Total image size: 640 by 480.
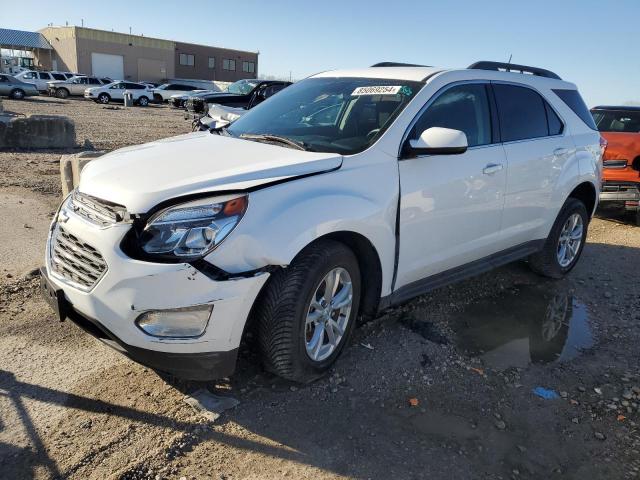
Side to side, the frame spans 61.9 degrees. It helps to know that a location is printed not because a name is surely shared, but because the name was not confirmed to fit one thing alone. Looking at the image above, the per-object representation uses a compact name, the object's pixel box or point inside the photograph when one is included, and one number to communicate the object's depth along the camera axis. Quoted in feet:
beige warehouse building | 191.11
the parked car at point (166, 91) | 122.62
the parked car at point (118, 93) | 111.96
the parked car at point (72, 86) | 117.29
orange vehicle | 26.45
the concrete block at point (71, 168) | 20.10
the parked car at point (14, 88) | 102.63
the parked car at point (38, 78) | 117.39
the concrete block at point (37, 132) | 38.27
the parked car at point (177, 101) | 106.42
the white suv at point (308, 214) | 8.71
